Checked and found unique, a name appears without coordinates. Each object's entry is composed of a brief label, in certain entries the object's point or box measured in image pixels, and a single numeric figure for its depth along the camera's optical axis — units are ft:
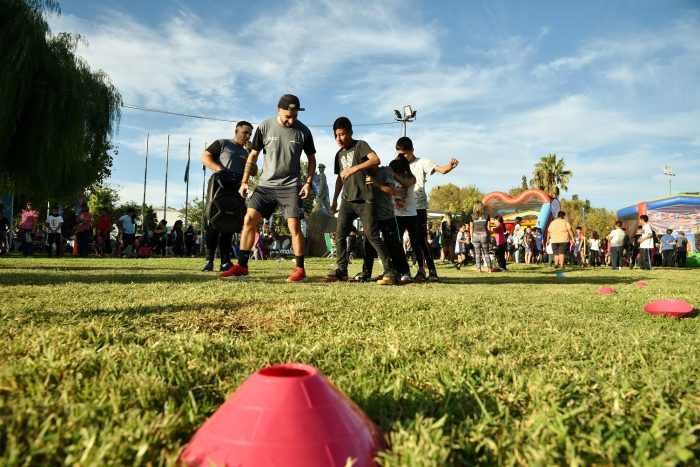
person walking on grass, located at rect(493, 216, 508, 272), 46.06
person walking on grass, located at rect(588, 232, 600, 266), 79.97
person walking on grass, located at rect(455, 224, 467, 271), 54.85
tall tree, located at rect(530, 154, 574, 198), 173.06
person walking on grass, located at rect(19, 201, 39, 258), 49.17
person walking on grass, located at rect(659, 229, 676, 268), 68.49
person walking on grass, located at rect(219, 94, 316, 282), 19.60
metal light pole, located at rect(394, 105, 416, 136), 94.38
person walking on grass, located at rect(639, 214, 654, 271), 56.54
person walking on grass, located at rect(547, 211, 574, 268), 47.62
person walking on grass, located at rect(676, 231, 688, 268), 73.20
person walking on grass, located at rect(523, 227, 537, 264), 72.90
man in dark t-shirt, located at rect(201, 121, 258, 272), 23.38
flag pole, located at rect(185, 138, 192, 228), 160.66
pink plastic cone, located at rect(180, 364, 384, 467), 3.52
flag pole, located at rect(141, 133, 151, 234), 173.78
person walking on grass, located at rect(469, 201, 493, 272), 42.96
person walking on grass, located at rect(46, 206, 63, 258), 52.37
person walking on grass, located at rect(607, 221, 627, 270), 54.85
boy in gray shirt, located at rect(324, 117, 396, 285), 20.11
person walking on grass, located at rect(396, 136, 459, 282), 24.49
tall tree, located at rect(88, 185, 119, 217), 175.83
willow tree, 33.78
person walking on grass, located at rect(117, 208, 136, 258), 56.08
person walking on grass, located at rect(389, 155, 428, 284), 22.66
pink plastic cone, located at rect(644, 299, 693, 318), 12.30
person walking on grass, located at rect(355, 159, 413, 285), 20.38
